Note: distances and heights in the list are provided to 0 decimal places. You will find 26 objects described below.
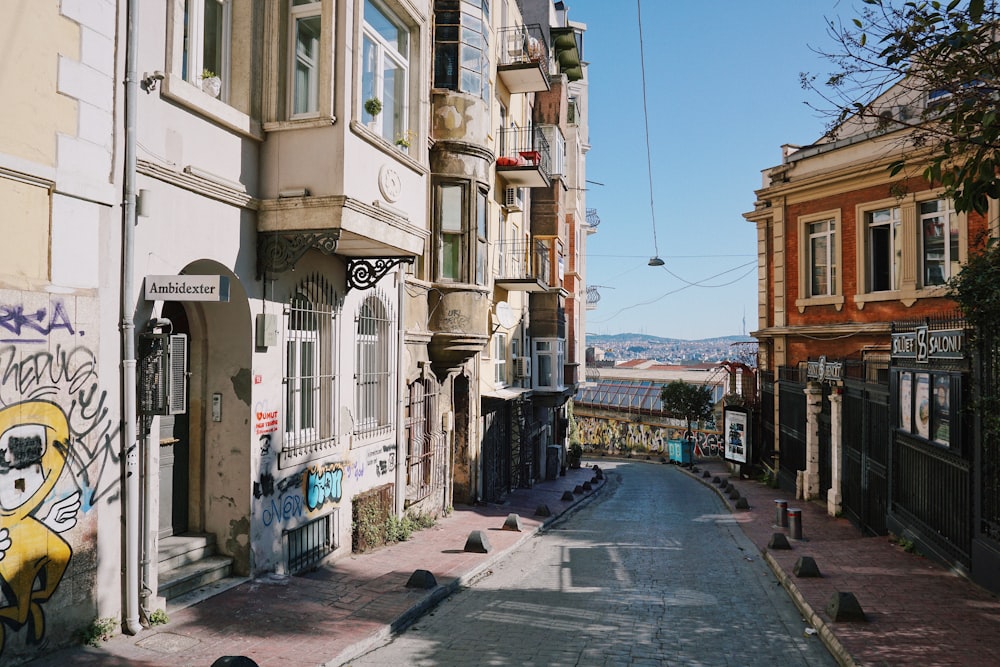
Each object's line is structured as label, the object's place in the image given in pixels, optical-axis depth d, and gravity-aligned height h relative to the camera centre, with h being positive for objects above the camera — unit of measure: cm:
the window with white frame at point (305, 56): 909 +375
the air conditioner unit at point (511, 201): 2182 +458
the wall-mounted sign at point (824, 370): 1672 -35
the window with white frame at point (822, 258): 2147 +290
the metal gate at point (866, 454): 1286 -185
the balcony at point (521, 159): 2056 +560
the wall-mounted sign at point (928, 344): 964 +17
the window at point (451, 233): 1512 +250
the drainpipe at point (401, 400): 1277 -83
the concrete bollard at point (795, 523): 1303 -297
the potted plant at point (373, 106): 1015 +341
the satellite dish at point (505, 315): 2008 +109
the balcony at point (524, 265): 2121 +284
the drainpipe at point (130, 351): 673 +1
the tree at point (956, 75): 582 +247
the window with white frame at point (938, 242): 1822 +286
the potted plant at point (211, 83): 818 +300
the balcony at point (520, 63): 2022 +801
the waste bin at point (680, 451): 3606 -478
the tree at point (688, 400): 3884 -238
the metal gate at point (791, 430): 1948 -208
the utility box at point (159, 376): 688 -22
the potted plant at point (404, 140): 1109 +322
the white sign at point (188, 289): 696 +60
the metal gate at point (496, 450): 1894 -264
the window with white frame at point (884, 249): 1952 +289
